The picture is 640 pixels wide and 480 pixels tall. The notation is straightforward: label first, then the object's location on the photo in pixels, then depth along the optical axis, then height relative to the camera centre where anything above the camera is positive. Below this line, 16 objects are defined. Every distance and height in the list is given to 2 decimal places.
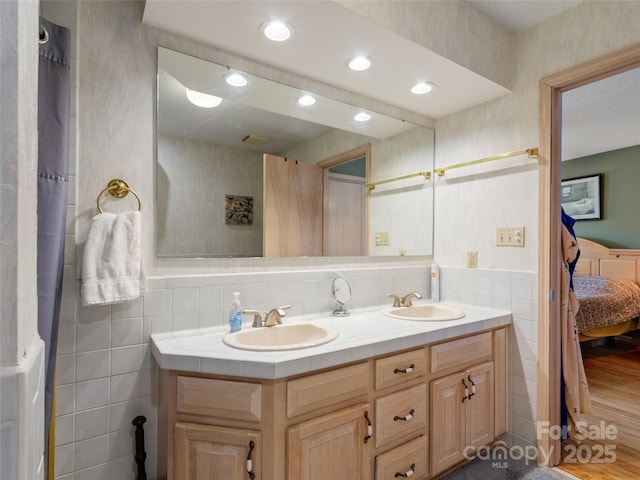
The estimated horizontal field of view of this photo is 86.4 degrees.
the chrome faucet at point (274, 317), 1.58 -0.35
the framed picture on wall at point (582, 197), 4.75 +0.66
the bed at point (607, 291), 3.43 -0.53
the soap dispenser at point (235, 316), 1.51 -0.33
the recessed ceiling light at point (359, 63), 1.70 +0.92
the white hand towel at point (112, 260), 1.25 -0.07
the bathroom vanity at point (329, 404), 1.17 -0.63
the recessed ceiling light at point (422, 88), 1.97 +0.91
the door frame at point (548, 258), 1.83 -0.08
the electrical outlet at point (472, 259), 2.18 -0.11
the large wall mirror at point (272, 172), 1.55 +0.38
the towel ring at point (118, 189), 1.38 +0.22
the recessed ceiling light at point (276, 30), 1.46 +0.93
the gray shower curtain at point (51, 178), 1.13 +0.22
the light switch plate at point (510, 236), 1.95 +0.04
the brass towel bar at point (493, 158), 1.87 +0.51
